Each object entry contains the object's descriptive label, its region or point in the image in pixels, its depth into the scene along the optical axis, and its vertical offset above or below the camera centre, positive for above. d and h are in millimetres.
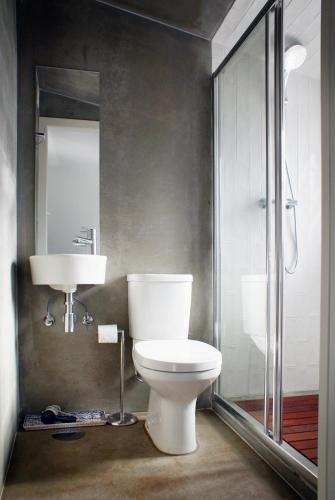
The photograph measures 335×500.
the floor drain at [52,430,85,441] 2090 -965
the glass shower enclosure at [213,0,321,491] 1836 +0
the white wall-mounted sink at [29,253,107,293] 2059 -123
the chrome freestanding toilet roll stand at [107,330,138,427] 2277 -955
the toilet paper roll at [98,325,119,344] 2256 -487
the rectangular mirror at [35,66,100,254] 2328 +484
